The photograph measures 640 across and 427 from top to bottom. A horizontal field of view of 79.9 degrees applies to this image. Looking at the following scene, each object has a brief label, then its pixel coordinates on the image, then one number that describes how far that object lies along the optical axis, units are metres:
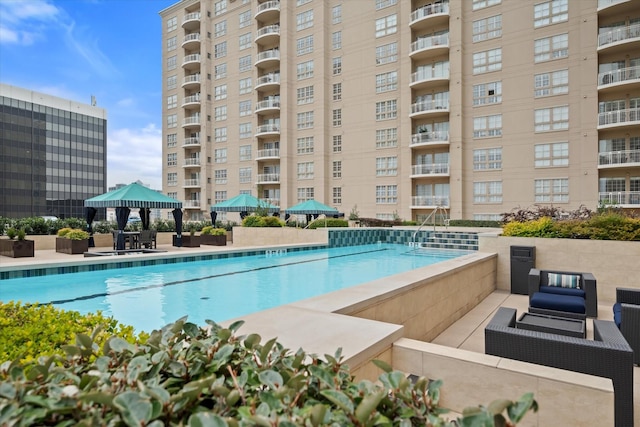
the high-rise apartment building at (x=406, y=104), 21.14
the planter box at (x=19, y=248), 12.14
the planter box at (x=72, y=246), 13.35
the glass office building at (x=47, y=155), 61.50
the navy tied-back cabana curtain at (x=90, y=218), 14.85
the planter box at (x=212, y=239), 17.47
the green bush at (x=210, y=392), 0.93
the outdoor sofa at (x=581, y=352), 2.83
